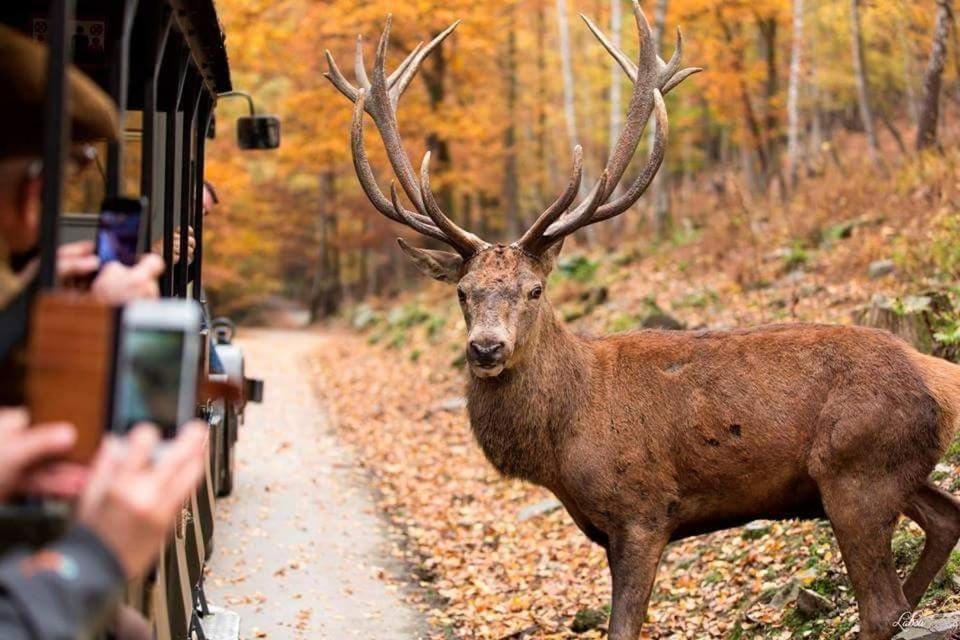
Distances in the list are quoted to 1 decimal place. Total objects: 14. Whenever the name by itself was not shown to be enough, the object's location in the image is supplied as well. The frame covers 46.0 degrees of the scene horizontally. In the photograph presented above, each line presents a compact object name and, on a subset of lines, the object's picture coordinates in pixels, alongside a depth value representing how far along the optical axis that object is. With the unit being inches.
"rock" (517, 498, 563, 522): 399.5
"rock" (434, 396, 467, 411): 602.2
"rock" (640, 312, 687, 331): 486.6
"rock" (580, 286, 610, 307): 653.4
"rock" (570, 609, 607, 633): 287.3
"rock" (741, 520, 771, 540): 315.9
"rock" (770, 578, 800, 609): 261.9
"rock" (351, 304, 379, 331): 1198.5
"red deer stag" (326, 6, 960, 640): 219.6
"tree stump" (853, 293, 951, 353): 335.0
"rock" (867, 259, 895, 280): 482.3
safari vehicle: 104.7
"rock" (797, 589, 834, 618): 250.1
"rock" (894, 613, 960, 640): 206.7
